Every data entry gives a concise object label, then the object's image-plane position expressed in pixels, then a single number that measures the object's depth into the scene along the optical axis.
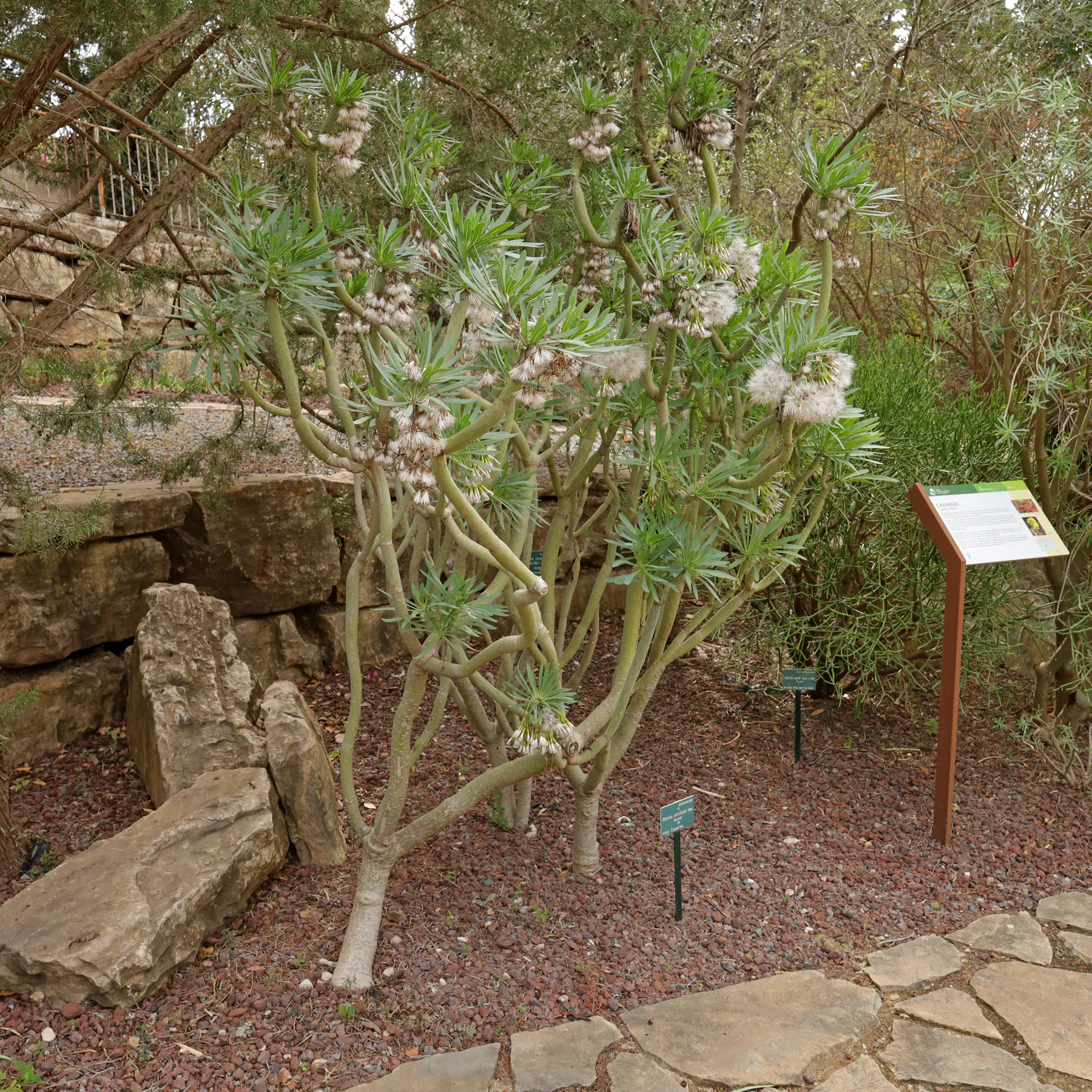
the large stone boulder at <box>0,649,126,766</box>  3.81
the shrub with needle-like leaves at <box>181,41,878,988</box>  2.02
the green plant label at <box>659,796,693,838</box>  2.87
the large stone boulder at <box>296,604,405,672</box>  4.71
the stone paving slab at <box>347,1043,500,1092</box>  2.27
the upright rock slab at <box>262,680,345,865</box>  3.21
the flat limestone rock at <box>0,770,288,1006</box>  2.50
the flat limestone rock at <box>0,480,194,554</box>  3.95
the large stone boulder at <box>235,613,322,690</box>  4.43
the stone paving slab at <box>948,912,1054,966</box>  2.97
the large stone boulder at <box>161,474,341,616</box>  4.29
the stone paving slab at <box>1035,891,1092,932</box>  3.17
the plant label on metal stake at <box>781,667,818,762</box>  3.88
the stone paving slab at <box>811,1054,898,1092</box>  2.33
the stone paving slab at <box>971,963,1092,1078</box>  2.51
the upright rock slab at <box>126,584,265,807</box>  3.41
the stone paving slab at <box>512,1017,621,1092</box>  2.31
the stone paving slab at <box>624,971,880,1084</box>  2.39
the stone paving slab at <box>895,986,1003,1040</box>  2.61
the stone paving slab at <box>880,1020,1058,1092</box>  2.39
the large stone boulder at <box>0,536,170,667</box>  3.74
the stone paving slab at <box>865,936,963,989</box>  2.79
